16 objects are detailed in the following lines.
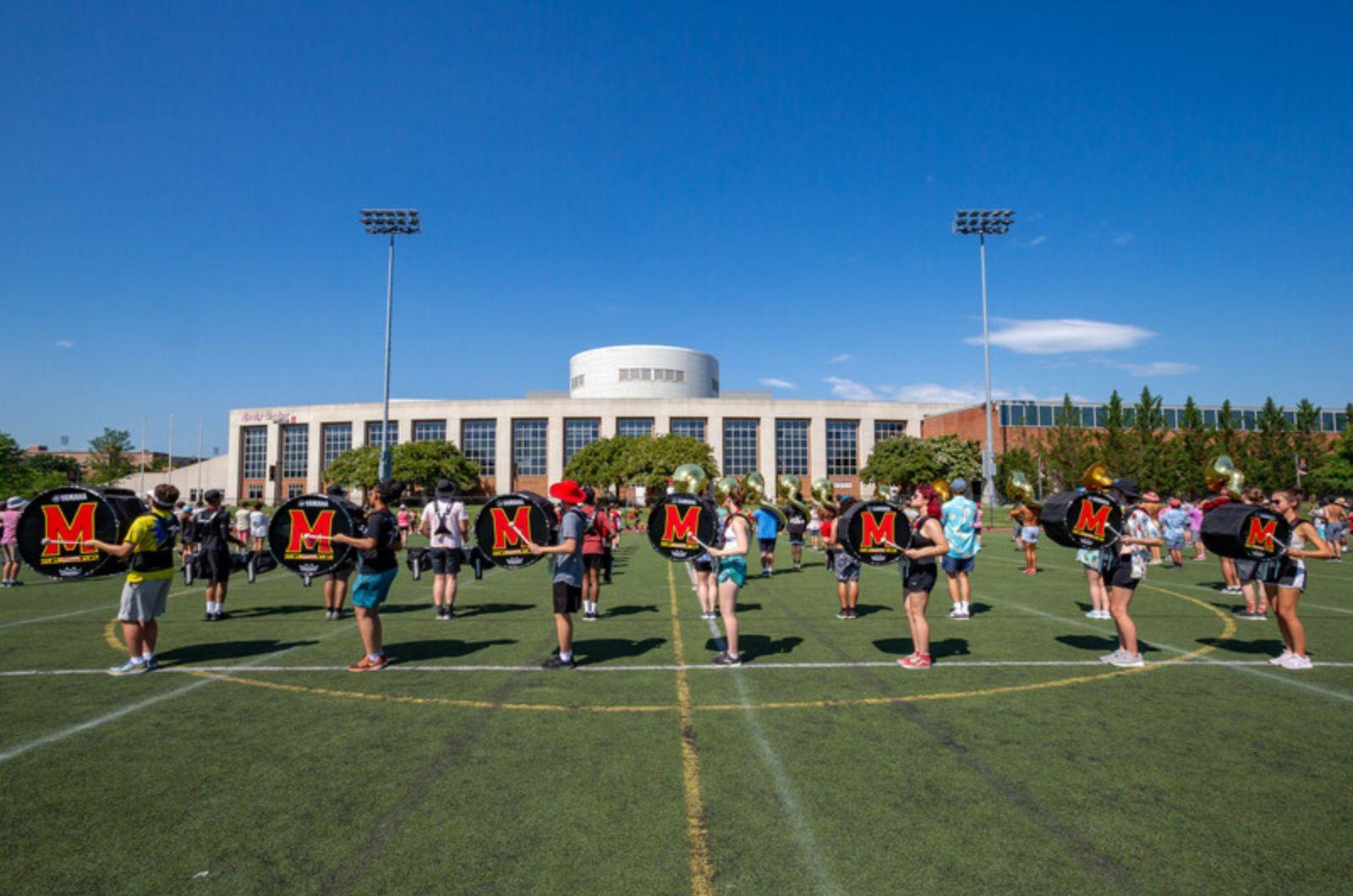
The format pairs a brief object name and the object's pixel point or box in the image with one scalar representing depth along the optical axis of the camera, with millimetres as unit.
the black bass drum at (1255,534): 7559
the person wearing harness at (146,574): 7398
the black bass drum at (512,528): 7883
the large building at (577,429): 89188
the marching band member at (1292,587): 7461
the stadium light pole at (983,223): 49906
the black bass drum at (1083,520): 7887
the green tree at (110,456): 106938
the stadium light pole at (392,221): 46906
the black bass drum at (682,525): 8125
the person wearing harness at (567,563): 7625
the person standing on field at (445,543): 11266
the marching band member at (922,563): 7398
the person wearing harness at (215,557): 11148
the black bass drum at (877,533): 7941
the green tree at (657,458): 69062
